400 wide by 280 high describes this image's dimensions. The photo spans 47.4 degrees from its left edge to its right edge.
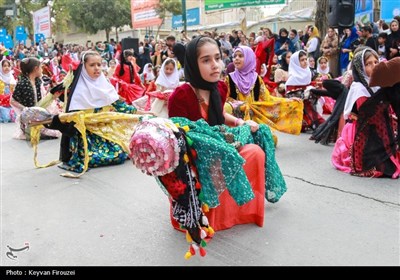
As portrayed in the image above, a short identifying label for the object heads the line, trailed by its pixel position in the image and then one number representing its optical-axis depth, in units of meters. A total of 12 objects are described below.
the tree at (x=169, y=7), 28.84
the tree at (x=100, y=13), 35.19
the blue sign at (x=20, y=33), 22.91
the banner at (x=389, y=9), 13.79
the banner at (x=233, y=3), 21.84
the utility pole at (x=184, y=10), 20.12
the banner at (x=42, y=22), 24.92
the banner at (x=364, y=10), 16.17
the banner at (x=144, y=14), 32.25
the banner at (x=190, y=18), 31.67
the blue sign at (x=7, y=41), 22.14
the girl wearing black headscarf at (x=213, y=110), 3.04
